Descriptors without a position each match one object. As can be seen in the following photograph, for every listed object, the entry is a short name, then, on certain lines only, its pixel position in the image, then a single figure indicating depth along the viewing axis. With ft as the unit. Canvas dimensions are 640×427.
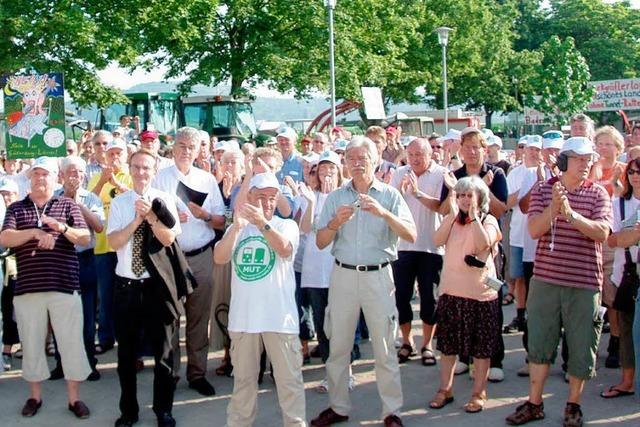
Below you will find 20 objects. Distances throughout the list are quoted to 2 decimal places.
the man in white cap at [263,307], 15.70
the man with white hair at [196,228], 19.65
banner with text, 131.75
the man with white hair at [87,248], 19.94
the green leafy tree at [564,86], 133.08
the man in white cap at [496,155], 30.08
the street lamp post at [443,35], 83.46
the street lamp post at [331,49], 58.70
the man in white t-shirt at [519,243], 24.89
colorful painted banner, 25.54
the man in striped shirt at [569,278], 16.20
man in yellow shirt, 21.79
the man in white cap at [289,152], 28.07
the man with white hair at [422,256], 21.66
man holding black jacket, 17.33
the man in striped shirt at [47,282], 18.25
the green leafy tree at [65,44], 72.28
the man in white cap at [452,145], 28.68
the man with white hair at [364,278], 16.97
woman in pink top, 17.86
